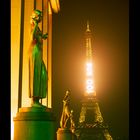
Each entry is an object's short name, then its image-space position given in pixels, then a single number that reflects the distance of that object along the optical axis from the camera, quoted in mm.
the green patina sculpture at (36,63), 11078
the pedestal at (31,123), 10656
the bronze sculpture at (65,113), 19370
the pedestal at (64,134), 18403
